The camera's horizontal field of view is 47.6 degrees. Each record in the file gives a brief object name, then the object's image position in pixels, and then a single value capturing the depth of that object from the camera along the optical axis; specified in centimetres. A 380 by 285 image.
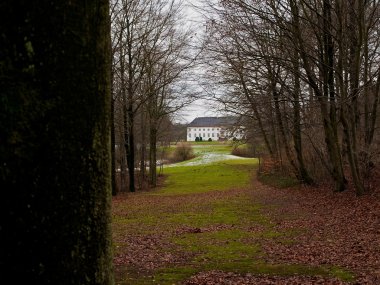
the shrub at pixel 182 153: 6462
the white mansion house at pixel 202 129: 16338
